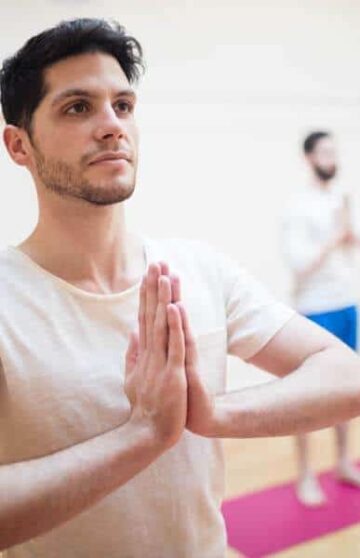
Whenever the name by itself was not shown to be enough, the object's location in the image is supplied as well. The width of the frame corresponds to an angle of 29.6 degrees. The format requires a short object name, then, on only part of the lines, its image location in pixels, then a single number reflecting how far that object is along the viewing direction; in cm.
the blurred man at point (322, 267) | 295
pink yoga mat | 250
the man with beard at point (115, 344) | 101
